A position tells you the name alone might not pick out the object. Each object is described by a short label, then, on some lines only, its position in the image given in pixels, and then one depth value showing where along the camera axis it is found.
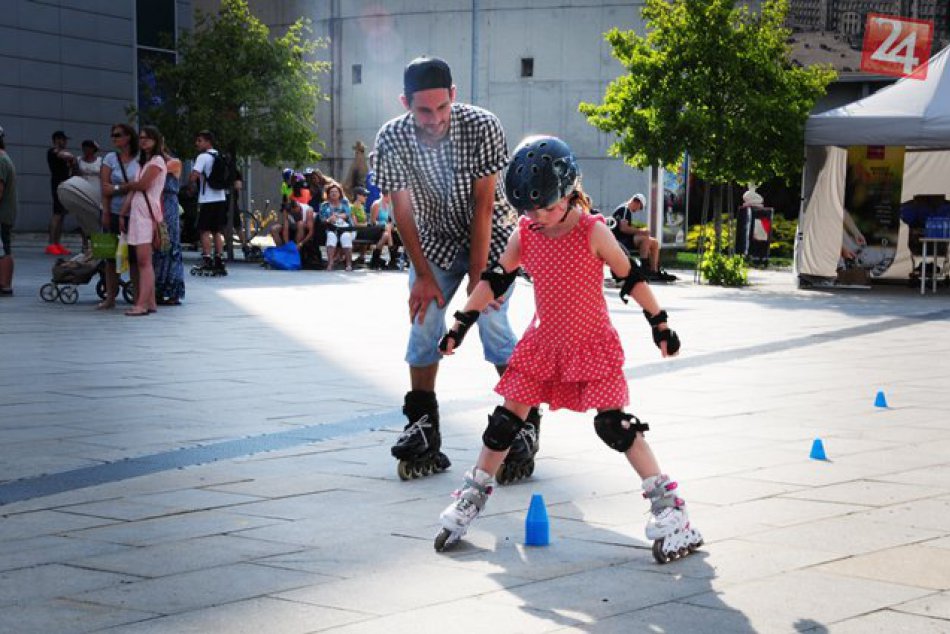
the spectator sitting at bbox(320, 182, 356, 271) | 21.67
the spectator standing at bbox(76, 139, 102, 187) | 19.45
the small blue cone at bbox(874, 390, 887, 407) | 8.14
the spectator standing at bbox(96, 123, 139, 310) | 13.26
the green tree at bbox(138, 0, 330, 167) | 23.20
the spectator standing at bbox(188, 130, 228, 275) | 18.62
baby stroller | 14.44
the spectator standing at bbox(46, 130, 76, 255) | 21.56
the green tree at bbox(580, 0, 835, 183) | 19.95
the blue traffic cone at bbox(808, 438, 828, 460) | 6.30
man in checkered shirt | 5.63
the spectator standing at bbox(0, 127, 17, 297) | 15.02
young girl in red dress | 4.63
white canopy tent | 18.05
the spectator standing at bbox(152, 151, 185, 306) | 13.80
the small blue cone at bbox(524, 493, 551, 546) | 4.64
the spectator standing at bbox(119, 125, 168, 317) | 13.06
